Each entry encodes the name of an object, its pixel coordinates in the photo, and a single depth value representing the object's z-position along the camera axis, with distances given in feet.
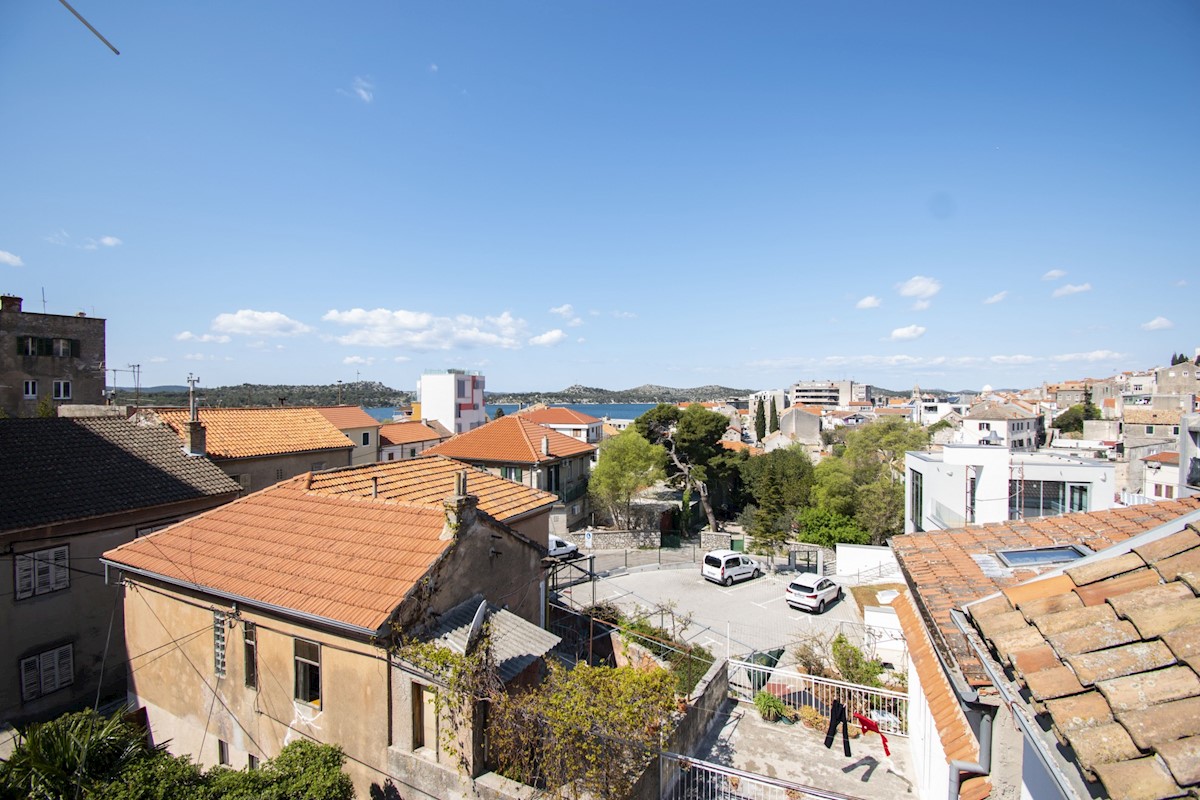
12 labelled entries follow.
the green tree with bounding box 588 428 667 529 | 118.11
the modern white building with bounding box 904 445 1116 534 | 66.39
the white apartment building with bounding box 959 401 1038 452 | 190.49
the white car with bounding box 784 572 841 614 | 75.41
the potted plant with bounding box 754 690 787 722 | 36.68
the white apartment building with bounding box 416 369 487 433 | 219.82
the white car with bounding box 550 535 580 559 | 87.24
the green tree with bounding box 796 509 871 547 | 111.24
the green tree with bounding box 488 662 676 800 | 22.63
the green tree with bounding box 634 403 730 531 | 143.84
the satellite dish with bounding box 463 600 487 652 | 25.21
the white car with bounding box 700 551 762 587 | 87.51
